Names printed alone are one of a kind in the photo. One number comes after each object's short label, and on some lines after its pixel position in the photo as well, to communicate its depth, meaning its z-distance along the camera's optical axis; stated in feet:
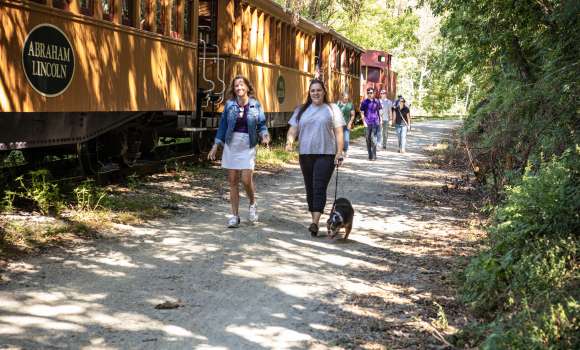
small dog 26.25
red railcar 125.18
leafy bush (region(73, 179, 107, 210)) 28.60
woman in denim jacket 27.71
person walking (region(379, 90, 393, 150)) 68.45
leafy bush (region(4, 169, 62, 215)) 27.55
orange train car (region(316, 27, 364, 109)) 82.64
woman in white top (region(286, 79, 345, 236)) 27.27
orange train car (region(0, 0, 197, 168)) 26.91
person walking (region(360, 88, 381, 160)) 58.13
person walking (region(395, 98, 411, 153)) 66.08
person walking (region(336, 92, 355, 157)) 56.18
